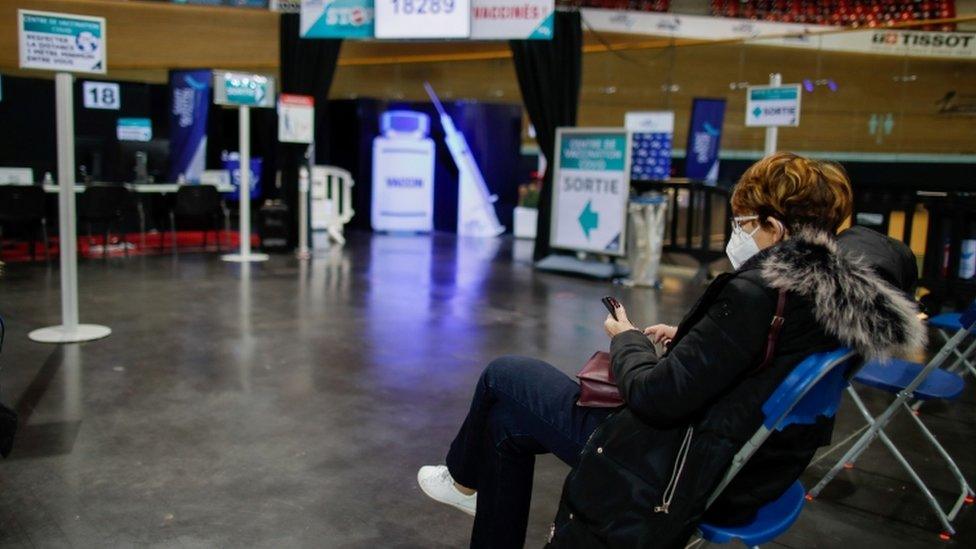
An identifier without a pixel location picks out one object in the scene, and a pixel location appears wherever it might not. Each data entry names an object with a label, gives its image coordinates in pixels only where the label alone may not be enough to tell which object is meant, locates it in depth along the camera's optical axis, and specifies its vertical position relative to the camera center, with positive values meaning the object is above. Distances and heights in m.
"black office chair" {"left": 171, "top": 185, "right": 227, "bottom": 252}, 9.22 -0.41
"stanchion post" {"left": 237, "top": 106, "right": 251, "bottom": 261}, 8.16 -0.10
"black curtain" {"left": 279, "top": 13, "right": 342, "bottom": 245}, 9.35 +1.12
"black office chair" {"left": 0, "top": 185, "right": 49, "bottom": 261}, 7.78 -0.42
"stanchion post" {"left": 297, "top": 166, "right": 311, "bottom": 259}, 9.19 -0.43
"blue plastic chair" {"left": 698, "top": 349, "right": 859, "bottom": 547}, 1.55 -0.45
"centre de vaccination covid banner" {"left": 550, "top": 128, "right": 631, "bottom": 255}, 7.65 -0.10
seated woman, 1.57 -0.37
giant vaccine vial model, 11.74 +0.01
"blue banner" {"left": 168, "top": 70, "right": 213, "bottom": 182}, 10.88 +0.57
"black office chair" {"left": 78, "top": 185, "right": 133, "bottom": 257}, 8.44 -0.43
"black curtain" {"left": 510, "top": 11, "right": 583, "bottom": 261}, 8.60 +1.08
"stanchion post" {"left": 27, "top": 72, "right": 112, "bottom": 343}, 4.70 -0.39
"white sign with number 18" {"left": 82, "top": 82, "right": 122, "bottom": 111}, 10.48 +0.87
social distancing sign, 4.59 +0.68
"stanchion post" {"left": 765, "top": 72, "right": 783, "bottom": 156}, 6.87 +0.42
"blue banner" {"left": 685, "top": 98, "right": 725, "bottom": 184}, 10.66 +0.58
